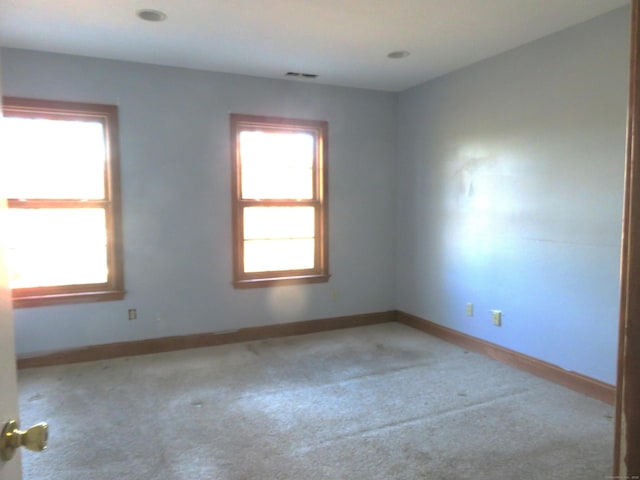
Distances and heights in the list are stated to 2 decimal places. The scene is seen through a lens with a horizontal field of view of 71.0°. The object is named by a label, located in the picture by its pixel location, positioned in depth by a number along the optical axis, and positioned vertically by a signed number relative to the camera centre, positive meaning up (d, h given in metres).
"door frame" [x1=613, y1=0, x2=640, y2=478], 0.63 -0.12
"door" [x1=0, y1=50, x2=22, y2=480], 0.78 -0.28
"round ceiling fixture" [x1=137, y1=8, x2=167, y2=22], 2.82 +1.28
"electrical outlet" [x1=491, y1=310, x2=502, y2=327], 3.76 -0.87
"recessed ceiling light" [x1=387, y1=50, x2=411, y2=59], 3.60 +1.30
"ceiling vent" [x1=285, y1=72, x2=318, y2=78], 4.15 +1.31
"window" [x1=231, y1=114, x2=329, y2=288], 4.30 +0.14
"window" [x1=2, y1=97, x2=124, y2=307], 3.57 +0.10
